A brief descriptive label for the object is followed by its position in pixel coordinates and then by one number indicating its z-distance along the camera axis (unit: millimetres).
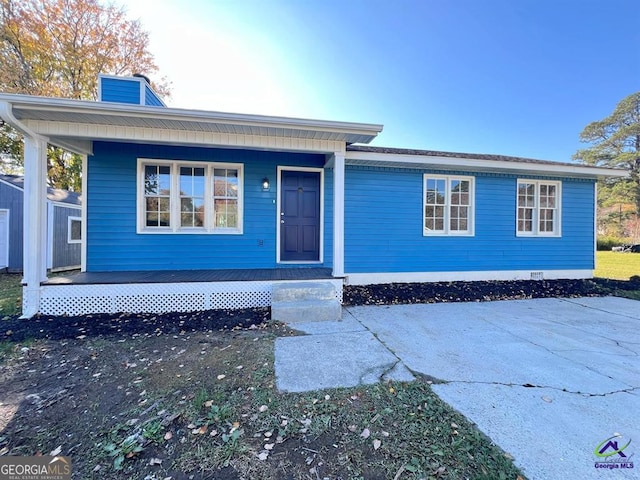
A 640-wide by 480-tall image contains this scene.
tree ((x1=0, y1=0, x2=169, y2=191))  11242
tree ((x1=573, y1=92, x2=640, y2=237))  21000
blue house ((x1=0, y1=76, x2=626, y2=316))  4289
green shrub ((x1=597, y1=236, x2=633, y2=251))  20094
